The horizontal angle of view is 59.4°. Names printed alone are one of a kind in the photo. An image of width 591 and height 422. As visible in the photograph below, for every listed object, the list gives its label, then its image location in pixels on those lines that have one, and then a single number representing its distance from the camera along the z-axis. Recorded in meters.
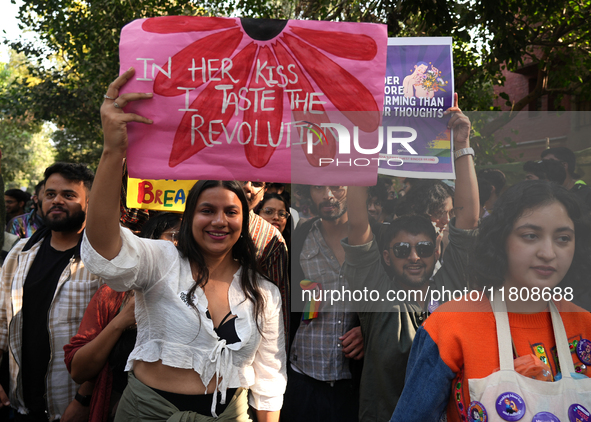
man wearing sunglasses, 2.29
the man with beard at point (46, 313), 2.94
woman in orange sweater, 1.71
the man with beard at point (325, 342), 2.69
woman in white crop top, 1.88
